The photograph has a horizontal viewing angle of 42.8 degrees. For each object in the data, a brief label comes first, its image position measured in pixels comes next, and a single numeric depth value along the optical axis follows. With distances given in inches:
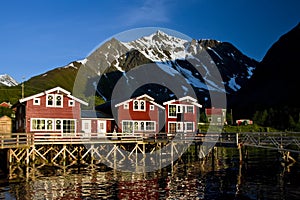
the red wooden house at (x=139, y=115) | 1925.4
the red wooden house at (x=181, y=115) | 2059.5
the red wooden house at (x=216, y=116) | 4041.8
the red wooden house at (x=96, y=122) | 1836.9
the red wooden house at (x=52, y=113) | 1681.8
